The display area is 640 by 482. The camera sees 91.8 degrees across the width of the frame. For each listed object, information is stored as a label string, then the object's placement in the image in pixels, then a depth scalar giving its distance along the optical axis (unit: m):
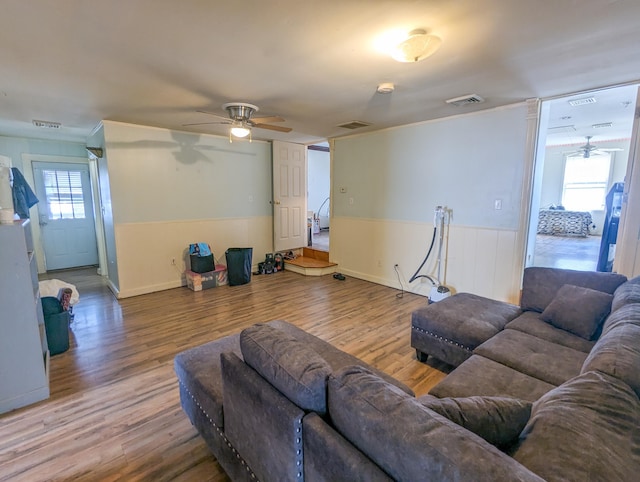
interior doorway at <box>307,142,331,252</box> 9.22
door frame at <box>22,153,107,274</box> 5.14
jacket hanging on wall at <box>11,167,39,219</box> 3.70
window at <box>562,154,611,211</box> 8.50
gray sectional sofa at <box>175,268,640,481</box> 0.82
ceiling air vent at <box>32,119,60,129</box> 4.12
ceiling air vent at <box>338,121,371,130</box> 4.30
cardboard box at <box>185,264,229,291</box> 4.65
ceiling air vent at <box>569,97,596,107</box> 3.64
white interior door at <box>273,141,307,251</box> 5.84
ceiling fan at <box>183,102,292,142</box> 3.30
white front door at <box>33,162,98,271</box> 5.48
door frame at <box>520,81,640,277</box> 2.86
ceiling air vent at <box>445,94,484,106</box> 3.14
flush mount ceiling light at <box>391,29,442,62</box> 1.90
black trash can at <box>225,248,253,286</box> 4.89
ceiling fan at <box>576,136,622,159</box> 7.59
